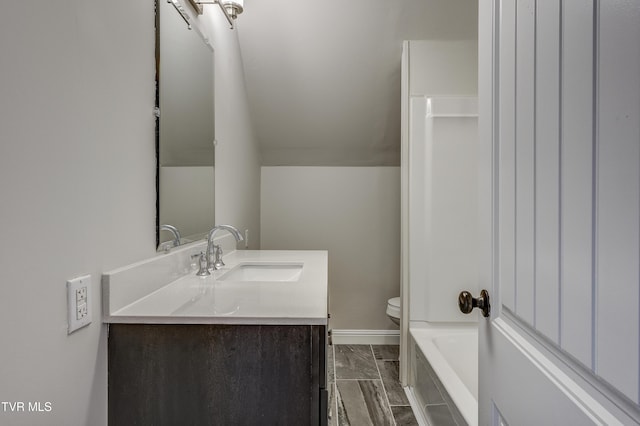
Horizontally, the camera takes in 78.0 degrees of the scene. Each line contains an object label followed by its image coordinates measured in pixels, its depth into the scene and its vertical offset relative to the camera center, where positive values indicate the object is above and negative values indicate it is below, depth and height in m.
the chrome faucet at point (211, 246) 1.67 -0.16
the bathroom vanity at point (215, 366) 1.03 -0.41
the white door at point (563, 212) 0.52 +0.00
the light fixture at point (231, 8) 1.99 +1.04
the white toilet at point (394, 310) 2.88 -0.74
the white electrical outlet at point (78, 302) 0.92 -0.22
